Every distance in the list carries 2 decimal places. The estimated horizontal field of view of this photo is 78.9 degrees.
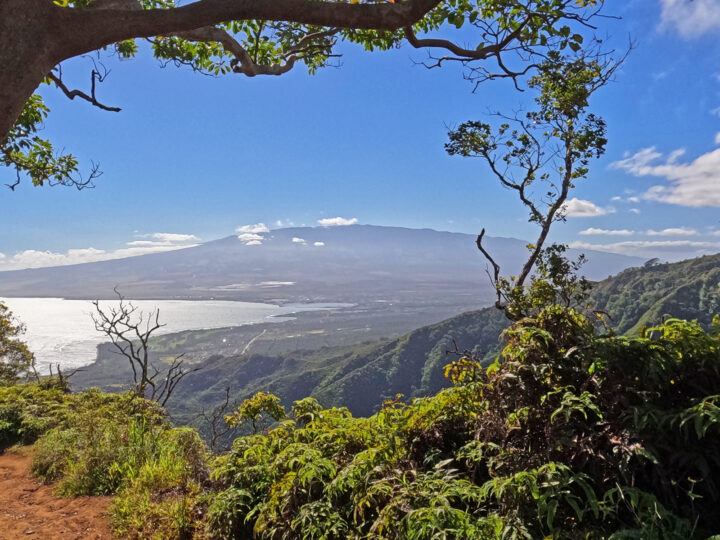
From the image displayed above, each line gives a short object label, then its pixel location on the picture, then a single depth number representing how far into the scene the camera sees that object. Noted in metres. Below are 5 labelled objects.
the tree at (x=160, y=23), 2.30
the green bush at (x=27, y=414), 8.34
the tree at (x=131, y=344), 10.55
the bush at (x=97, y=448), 5.30
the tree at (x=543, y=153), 7.52
